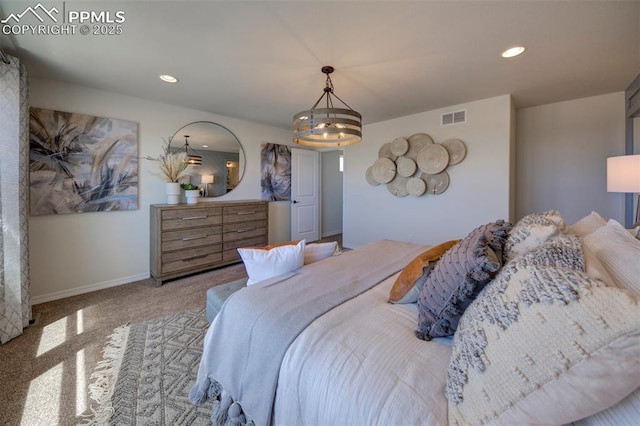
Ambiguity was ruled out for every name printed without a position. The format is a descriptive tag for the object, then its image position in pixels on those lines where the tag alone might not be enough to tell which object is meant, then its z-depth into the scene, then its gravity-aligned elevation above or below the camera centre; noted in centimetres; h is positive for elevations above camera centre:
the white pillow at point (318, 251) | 200 -33
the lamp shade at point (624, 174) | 206 +30
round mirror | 381 +89
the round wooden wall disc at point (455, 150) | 368 +87
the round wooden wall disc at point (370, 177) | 464 +61
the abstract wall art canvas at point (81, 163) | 276 +56
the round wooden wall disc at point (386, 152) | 437 +101
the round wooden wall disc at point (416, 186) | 404 +38
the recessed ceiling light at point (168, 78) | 275 +145
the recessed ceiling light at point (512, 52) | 221 +140
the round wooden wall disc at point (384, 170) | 433 +69
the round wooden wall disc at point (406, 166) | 411 +71
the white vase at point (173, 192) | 348 +26
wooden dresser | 325 -34
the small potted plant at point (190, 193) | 365 +26
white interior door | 534 +35
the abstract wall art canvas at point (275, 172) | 484 +75
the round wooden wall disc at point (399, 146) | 414 +105
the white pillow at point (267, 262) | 169 -34
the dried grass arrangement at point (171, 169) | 349 +58
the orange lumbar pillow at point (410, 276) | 134 -35
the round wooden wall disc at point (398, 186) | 428 +41
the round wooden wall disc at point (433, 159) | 379 +78
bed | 56 -45
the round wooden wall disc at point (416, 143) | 399 +106
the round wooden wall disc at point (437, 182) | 388 +42
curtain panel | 206 +11
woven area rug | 140 -108
